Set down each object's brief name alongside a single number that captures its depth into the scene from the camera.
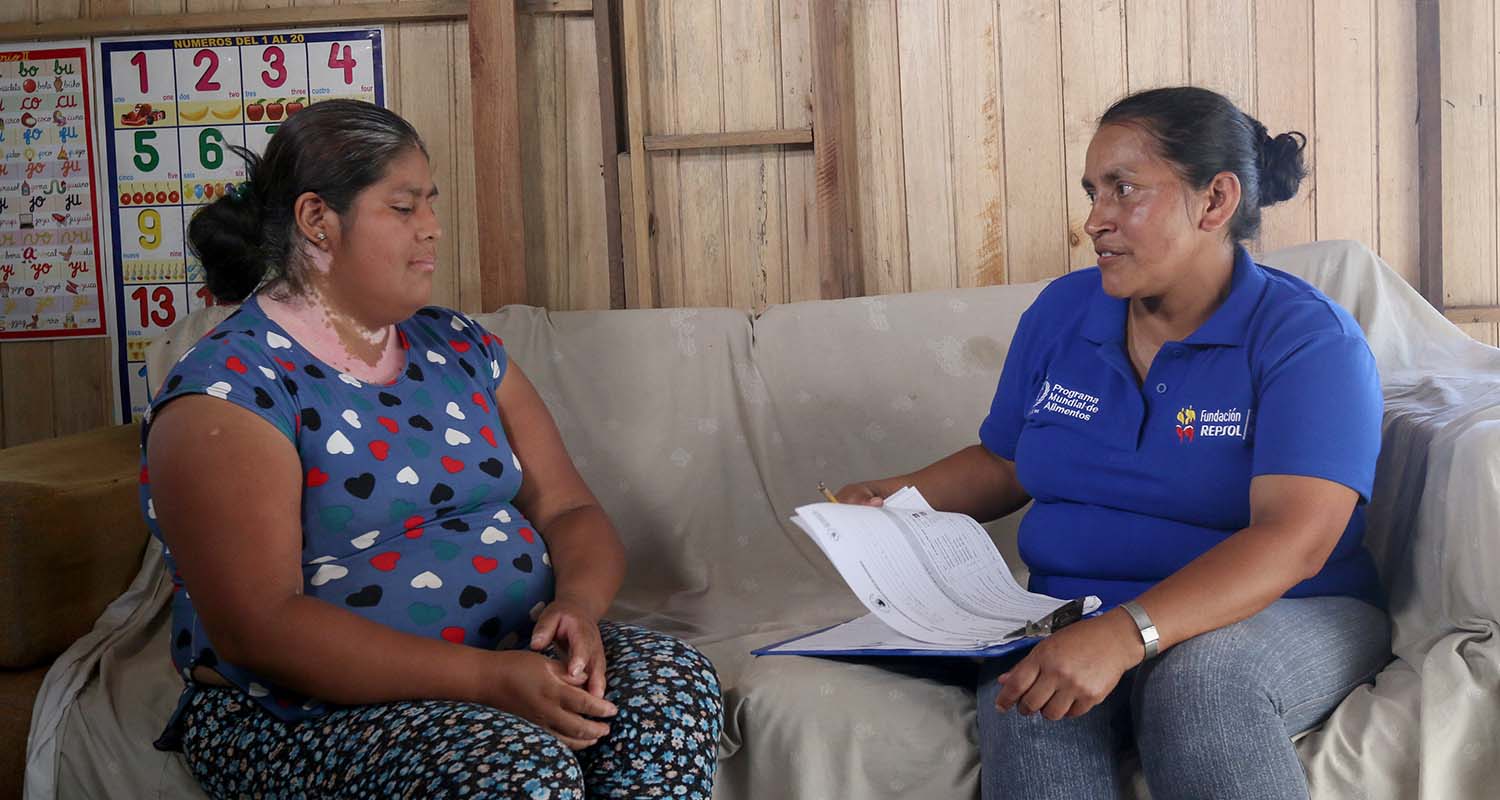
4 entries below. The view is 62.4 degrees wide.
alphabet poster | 2.70
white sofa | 1.32
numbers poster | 2.65
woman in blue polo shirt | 1.20
